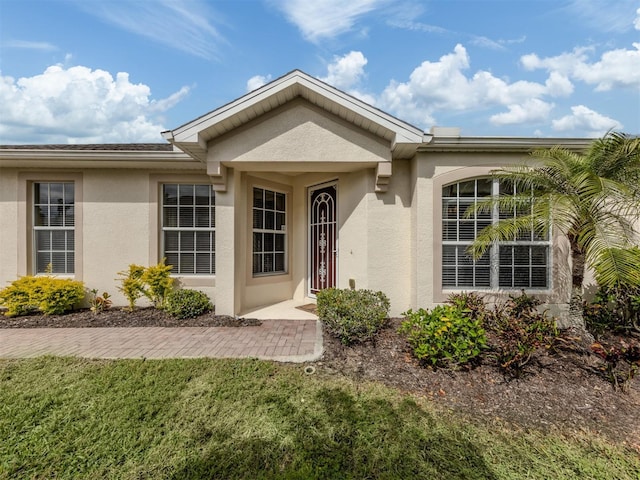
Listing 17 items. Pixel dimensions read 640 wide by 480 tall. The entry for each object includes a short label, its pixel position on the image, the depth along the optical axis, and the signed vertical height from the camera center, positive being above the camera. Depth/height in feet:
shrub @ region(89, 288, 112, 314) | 24.86 -5.13
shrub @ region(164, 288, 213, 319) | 22.94 -4.89
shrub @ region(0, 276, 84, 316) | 23.40 -4.27
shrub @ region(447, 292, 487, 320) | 18.56 -4.09
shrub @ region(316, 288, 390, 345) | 17.63 -4.59
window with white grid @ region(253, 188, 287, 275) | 26.86 +1.10
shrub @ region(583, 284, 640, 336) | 18.85 -4.74
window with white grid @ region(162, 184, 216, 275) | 26.61 +1.39
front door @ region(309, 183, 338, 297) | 27.09 +0.52
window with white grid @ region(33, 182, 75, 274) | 26.45 +1.52
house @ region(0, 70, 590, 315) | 21.47 +3.23
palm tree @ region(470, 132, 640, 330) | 15.15 +2.38
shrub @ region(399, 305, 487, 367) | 14.30 -4.99
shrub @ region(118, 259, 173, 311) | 24.02 -3.27
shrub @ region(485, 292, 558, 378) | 13.91 -4.97
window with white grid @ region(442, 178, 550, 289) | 22.26 -0.85
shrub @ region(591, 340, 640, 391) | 13.29 -5.94
